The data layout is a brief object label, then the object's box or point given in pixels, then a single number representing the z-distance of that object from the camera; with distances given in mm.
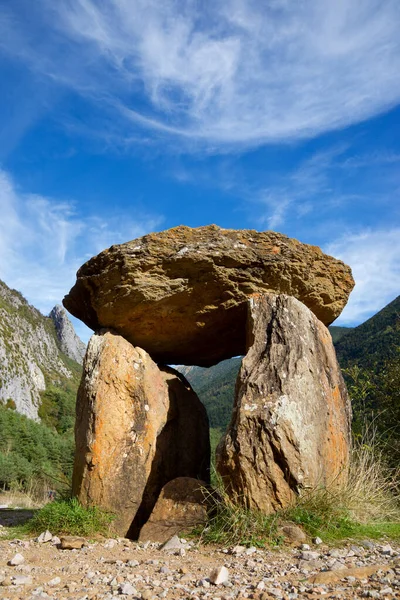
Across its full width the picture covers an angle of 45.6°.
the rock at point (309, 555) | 4732
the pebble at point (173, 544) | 5480
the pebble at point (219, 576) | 4066
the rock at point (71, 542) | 5945
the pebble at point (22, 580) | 4422
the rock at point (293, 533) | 5293
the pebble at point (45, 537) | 6312
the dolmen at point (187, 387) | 6238
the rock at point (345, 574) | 4008
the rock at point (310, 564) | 4387
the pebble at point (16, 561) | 5188
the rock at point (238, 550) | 5022
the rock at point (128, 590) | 3879
